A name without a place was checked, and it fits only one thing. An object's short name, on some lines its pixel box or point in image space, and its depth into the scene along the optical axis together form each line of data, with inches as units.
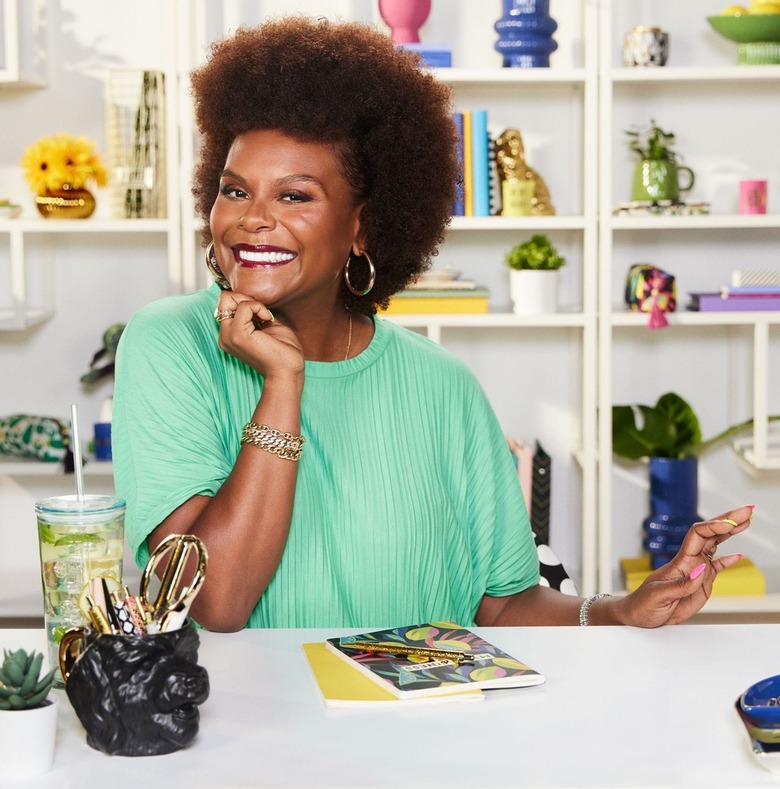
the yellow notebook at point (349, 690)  40.5
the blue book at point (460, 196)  116.2
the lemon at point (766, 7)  117.5
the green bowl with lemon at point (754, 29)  117.0
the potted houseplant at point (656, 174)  119.0
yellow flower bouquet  116.6
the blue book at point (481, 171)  117.2
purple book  117.2
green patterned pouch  118.4
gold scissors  37.5
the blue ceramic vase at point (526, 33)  116.4
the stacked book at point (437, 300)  118.8
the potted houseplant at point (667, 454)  122.7
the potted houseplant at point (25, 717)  34.8
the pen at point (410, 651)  44.8
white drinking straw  42.8
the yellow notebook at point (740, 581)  119.4
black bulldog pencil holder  36.2
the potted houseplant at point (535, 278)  118.4
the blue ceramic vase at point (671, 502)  122.5
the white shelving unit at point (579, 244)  116.5
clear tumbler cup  41.8
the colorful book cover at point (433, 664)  41.8
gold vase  118.3
